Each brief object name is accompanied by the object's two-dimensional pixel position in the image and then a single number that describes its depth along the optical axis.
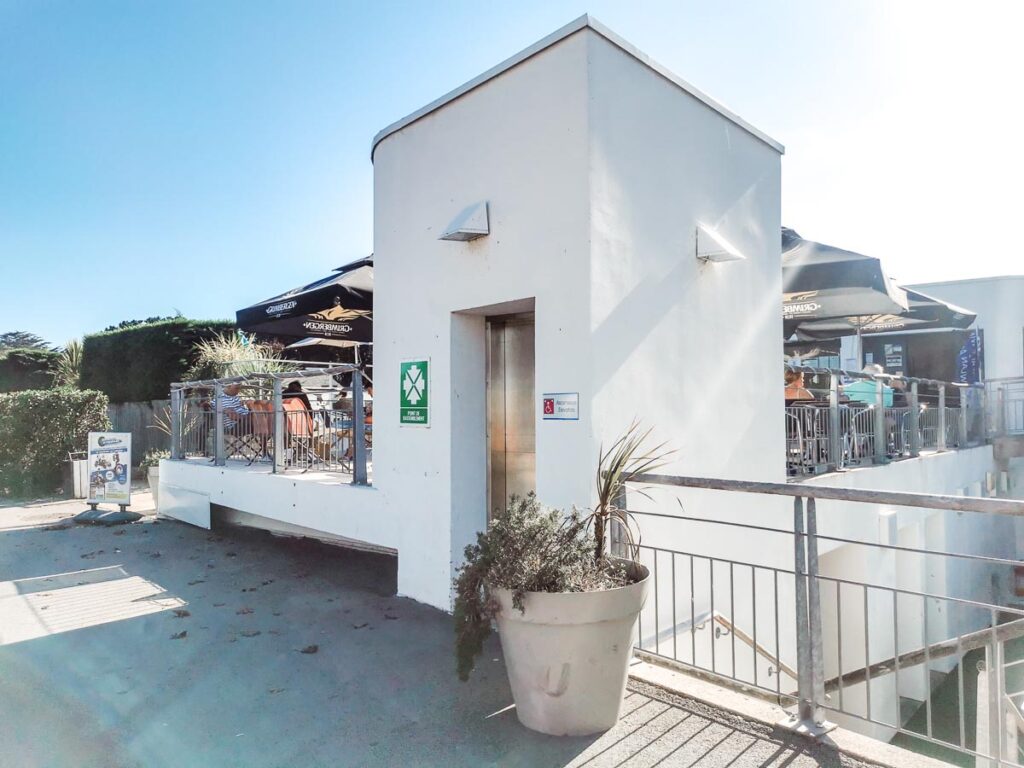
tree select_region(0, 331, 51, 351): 40.59
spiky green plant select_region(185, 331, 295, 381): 13.10
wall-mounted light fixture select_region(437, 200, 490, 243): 4.67
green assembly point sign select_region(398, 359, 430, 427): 5.21
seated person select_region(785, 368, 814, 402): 7.59
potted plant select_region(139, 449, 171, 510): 9.97
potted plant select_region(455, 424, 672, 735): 2.99
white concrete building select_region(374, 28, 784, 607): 4.23
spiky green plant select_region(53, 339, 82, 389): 18.09
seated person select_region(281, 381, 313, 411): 8.32
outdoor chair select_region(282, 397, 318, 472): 7.20
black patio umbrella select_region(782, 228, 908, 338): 6.34
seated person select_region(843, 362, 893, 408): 8.81
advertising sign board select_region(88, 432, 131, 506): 9.48
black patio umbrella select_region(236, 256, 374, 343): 7.14
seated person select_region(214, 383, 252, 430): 8.30
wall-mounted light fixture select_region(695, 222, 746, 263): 5.02
